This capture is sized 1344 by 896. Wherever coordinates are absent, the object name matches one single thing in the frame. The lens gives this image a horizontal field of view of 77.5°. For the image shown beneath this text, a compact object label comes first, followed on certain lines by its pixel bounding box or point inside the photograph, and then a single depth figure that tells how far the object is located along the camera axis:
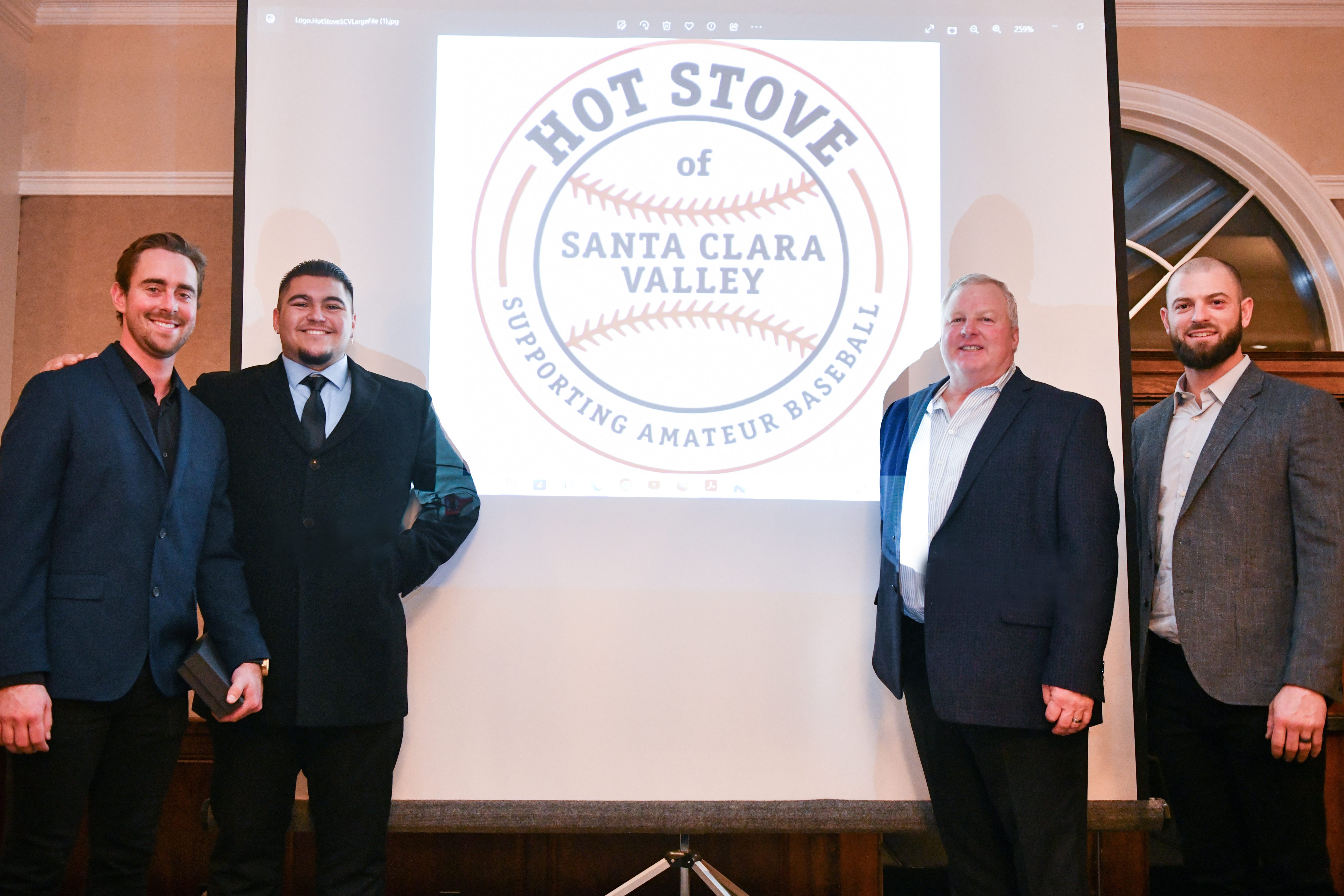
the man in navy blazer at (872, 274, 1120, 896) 1.78
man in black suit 1.90
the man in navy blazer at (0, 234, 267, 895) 1.65
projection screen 2.19
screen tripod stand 2.20
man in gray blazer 1.82
